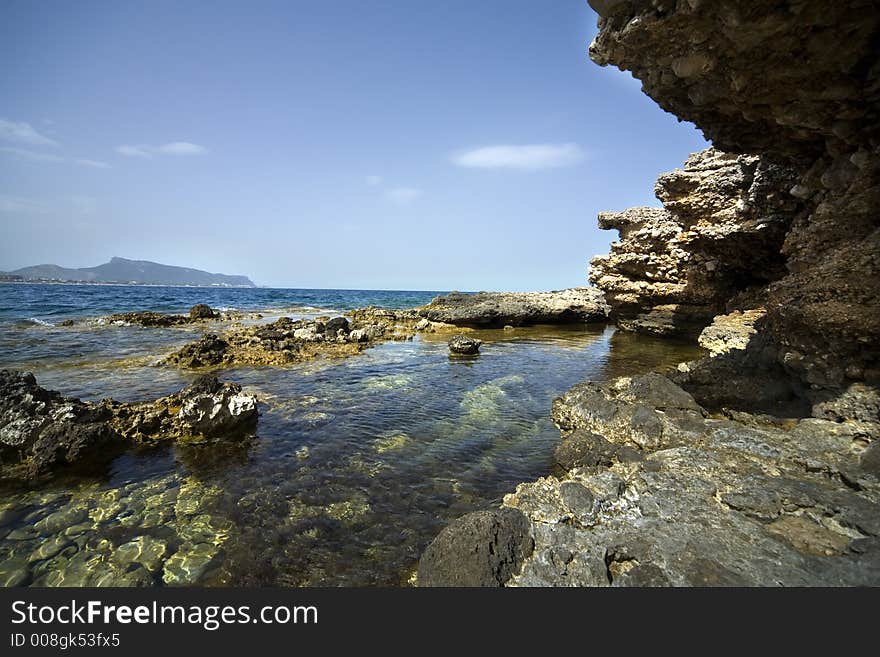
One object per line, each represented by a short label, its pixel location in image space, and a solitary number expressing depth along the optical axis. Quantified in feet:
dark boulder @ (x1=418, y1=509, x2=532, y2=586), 11.85
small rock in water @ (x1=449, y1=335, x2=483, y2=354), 61.31
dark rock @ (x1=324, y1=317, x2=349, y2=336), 74.49
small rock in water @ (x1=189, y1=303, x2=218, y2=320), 109.46
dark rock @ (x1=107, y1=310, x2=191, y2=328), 91.89
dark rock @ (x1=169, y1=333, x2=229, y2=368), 47.88
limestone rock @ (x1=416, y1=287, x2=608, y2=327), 100.37
